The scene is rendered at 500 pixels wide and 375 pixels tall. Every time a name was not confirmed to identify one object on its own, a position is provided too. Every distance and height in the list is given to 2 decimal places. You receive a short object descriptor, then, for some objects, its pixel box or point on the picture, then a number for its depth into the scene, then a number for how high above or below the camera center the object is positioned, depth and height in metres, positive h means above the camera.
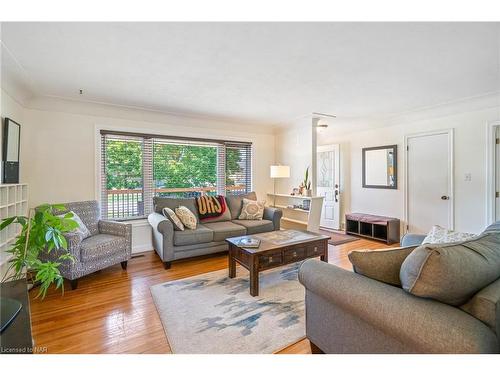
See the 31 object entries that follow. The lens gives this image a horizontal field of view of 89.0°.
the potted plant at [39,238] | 1.62 -0.34
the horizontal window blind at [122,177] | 3.88 +0.16
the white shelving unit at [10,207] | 2.44 -0.21
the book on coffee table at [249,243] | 2.66 -0.60
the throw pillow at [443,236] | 1.63 -0.32
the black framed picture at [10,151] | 2.66 +0.40
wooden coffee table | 2.53 -0.70
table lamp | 4.75 +0.30
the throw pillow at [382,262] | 1.33 -0.40
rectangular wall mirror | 4.77 +0.40
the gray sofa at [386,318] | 0.98 -0.57
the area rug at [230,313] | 1.81 -1.09
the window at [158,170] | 3.93 +0.30
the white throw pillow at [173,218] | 3.46 -0.42
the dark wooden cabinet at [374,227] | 4.55 -0.76
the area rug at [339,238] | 4.61 -0.98
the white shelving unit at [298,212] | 4.50 -0.47
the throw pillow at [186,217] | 3.57 -0.42
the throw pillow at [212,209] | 4.10 -0.36
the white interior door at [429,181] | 4.07 +0.10
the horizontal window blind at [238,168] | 4.98 +0.39
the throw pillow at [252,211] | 4.33 -0.41
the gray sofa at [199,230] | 3.31 -0.62
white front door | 5.80 +0.10
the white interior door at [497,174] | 3.58 +0.19
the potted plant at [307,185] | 4.58 +0.03
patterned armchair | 2.68 -0.66
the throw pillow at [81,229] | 2.96 -0.51
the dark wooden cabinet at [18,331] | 1.12 -0.70
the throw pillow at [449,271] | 1.07 -0.37
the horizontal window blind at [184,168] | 4.29 +0.34
